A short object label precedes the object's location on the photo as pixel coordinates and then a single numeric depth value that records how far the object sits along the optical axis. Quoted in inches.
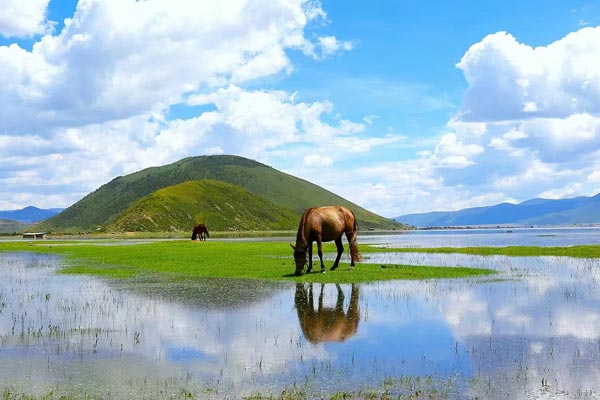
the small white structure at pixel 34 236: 6198.8
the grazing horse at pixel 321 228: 1295.5
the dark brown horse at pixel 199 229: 3187.3
